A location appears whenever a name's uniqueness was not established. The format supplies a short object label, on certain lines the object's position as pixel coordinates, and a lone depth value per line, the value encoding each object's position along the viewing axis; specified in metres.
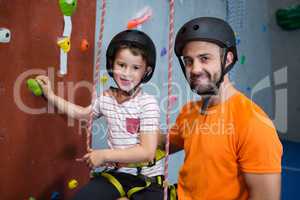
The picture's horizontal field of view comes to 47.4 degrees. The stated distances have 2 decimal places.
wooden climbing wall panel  1.20
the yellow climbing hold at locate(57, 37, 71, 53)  1.32
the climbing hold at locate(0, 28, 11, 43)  1.15
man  0.89
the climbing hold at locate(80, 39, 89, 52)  1.44
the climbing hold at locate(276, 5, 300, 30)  3.90
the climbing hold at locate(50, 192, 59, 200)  1.40
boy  1.17
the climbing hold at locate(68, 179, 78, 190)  1.40
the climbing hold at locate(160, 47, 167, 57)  1.99
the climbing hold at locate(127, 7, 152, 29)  1.69
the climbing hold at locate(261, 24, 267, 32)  4.05
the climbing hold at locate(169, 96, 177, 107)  2.08
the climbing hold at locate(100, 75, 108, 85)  1.57
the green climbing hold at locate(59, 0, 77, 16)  1.28
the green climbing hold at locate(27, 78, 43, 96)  1.25
